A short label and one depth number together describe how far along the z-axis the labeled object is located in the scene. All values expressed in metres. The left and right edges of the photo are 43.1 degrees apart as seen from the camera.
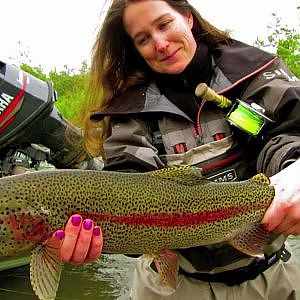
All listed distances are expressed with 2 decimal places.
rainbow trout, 1.33
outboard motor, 2.74
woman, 1.59
